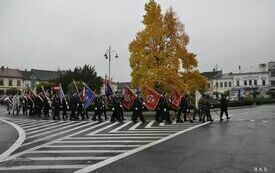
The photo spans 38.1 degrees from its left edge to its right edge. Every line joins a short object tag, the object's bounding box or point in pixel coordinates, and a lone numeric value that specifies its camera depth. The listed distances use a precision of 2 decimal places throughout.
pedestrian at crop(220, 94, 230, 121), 22.84
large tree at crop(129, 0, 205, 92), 29.81
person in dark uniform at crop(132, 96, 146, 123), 22.06
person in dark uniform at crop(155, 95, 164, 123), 22.08
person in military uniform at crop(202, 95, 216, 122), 21.97
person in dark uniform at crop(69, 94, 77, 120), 25.21
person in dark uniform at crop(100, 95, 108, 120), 24.86
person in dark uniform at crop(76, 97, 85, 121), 25.35
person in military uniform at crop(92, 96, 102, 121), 24.34
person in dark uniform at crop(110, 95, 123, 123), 22.62
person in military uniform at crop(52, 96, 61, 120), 26.25
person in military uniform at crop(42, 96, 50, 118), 28.89
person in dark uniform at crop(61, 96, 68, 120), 26.92
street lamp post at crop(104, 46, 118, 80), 38.03
